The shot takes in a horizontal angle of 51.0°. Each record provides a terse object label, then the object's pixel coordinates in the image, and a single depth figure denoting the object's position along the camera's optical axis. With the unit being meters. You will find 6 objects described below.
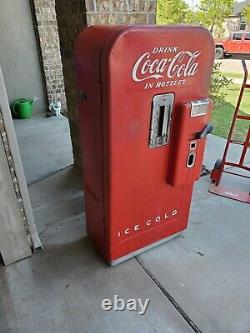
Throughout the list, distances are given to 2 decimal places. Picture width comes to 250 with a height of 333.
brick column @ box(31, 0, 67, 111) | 4.61
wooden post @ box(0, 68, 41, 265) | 1.56
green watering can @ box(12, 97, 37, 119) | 4.92
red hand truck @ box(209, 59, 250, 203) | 2.51
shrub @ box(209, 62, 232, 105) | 2.80
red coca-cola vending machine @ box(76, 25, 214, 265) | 1.30
